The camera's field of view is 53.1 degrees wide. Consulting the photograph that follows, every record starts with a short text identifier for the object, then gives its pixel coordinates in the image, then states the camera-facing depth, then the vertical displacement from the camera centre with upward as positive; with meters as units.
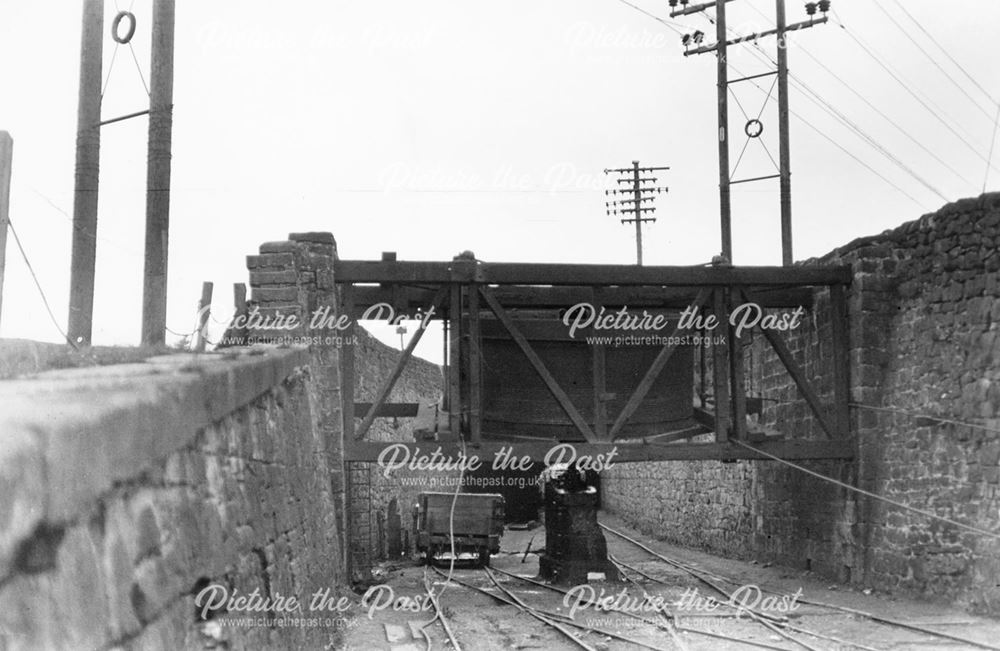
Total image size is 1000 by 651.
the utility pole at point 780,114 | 21.77 +6.11
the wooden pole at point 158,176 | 12.22 +2.66
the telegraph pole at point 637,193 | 39.69 +7.63
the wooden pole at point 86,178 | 12.12 +2.69
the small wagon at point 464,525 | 18.78 -2.62
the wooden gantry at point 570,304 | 13.42 +0.90
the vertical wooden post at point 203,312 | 8.71 +0.75
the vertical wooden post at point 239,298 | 11.12 +1.00
